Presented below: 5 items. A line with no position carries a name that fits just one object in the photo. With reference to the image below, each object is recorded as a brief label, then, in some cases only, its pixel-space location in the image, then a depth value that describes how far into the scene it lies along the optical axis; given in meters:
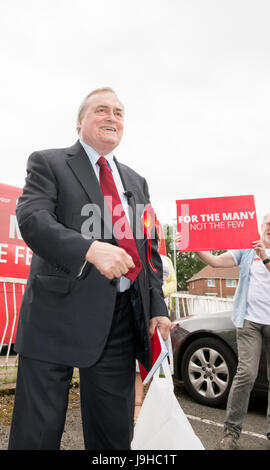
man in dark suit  1.62
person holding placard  3.57
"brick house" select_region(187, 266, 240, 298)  63.84
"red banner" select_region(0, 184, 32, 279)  7.16
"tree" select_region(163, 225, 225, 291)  67.25
